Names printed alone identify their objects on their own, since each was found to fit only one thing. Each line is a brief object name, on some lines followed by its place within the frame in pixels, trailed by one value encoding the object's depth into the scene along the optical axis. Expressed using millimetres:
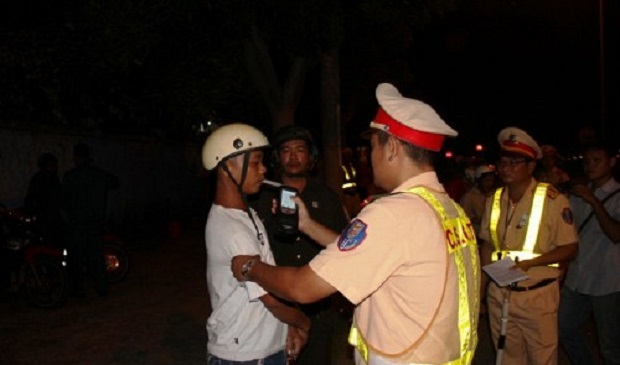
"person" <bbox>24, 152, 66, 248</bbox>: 9656
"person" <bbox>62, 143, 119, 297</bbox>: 9508
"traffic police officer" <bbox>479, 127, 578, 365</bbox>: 4801
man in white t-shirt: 3352
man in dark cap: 4656
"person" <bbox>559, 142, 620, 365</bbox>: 5332
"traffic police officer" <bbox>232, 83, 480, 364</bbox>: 2609
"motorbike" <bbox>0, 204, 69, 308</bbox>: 9094
